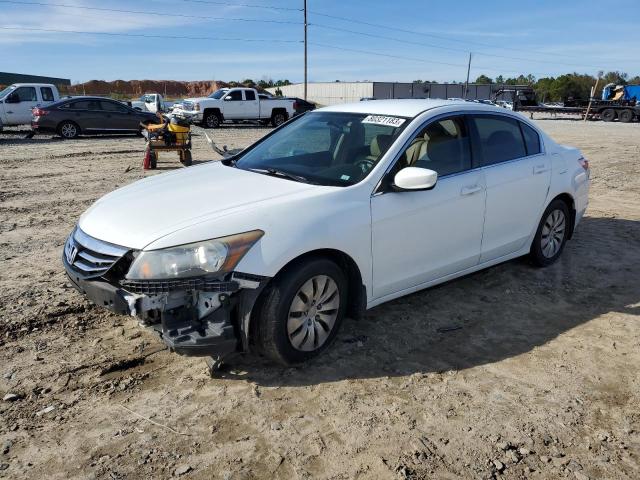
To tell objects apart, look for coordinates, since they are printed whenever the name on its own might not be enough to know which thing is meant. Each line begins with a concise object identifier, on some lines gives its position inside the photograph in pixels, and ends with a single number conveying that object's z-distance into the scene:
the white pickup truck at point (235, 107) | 24.31
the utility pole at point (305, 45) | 46.22
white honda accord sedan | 3.05
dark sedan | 17.66
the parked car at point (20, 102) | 19.59
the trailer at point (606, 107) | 36.91
